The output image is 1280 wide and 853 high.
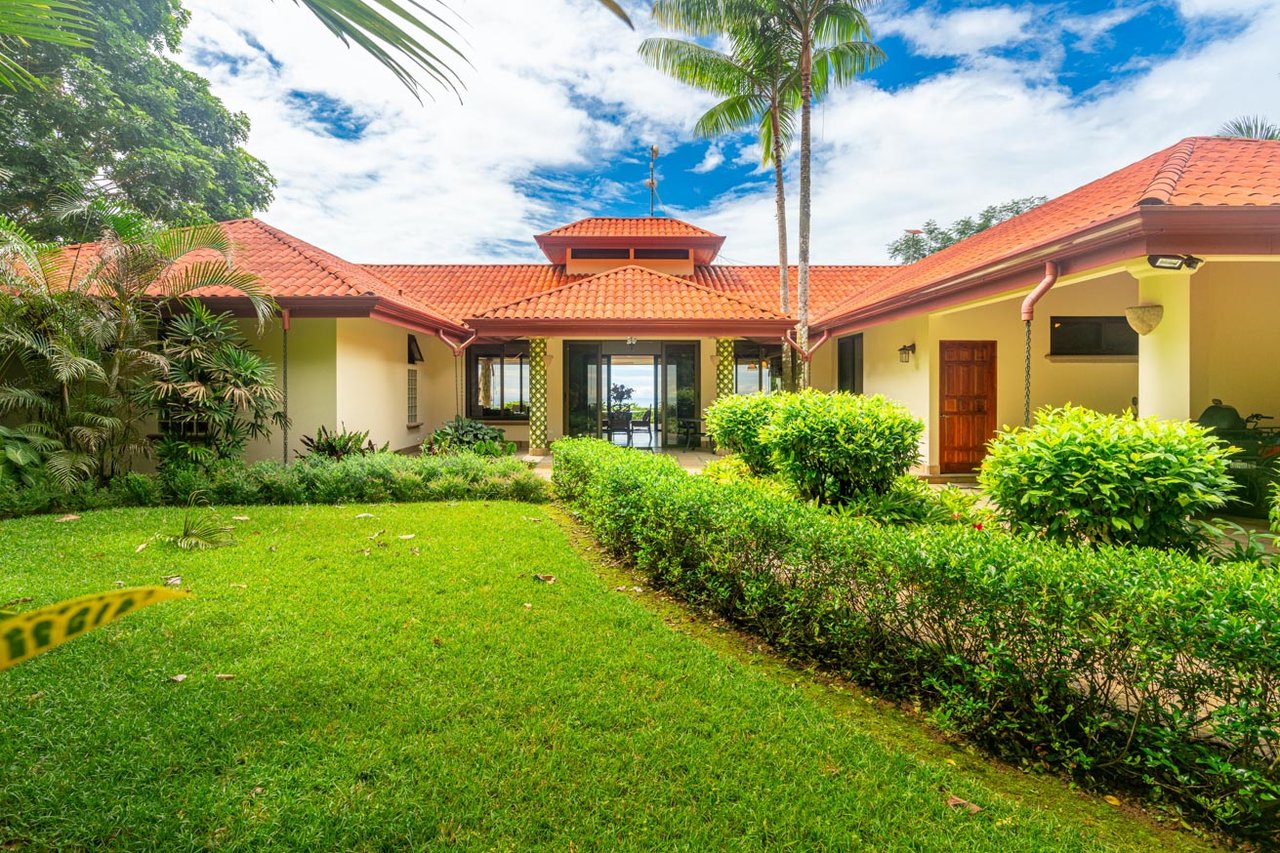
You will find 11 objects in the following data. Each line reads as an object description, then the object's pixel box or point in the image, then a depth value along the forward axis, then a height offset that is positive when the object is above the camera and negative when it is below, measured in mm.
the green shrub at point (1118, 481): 4172 -490
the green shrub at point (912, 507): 6000 -969
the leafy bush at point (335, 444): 9711 -420
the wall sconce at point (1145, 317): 6262 +1025
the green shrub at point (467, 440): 11211 -450
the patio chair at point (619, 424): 15086 -187
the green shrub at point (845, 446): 6383 -342
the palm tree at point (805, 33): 12375 +8197
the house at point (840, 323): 6254 +1648
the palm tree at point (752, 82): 13312 +7825
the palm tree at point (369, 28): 1250 +877
